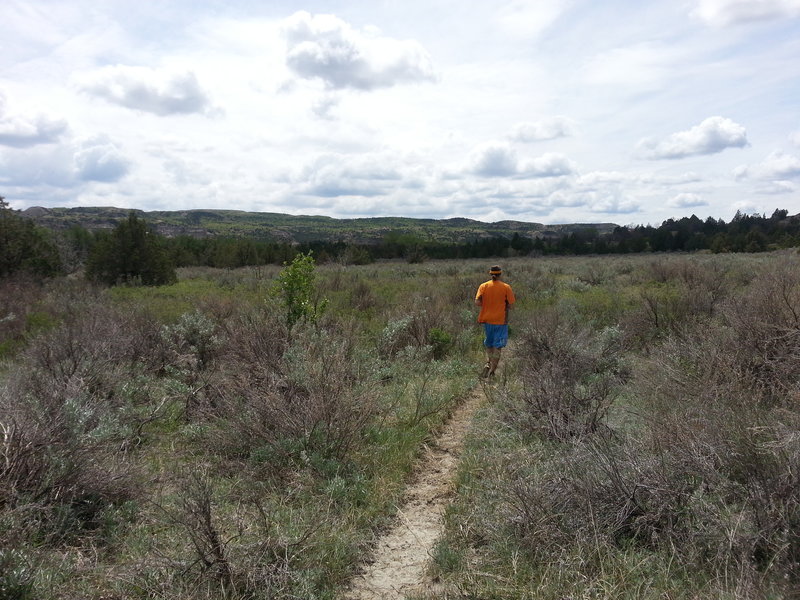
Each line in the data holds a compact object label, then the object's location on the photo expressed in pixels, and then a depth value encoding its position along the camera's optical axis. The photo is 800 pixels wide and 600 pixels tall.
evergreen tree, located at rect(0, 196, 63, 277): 22.88
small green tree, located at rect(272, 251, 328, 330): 8.27
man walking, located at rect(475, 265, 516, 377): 8.59
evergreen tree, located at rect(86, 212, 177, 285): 27.00
